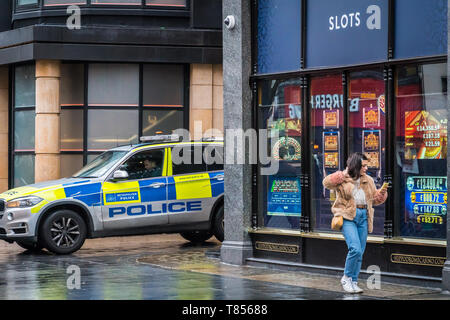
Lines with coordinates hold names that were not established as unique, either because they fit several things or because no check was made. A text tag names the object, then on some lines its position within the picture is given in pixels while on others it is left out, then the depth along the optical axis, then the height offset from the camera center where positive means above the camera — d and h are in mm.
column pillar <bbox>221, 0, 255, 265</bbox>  14203 +636
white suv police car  15875 -671
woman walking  10773 -506
